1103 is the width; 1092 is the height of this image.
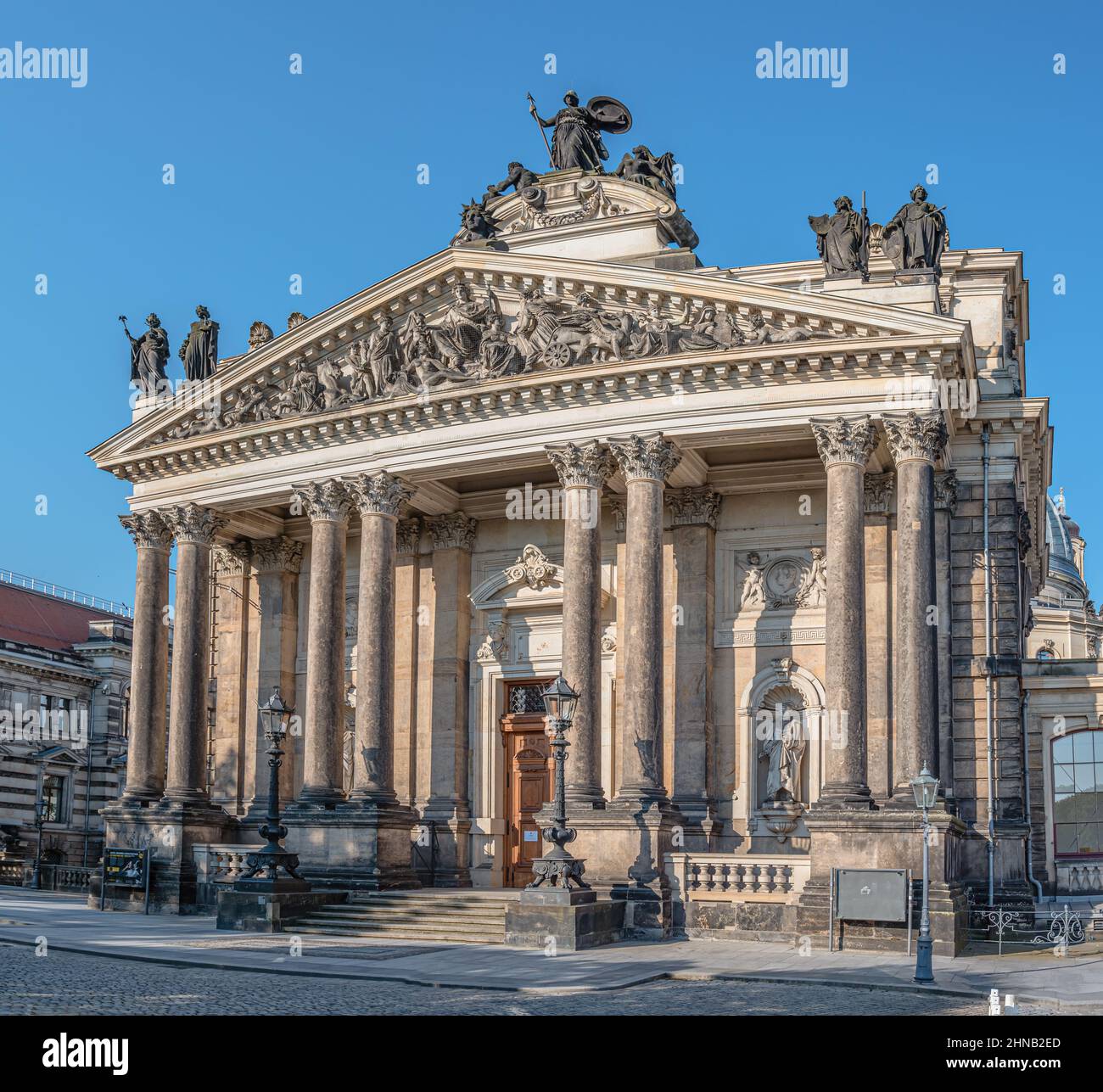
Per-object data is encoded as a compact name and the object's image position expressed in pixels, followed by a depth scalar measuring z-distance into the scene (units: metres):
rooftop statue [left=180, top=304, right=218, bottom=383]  38.53
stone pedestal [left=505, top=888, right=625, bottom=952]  26.28
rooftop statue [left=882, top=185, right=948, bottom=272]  31.48
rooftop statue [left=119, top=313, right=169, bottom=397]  39.28
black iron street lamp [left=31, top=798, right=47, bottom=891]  47.06
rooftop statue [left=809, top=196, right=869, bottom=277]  31.52
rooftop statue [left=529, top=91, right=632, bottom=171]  38.53
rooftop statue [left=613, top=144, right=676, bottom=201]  36.81
